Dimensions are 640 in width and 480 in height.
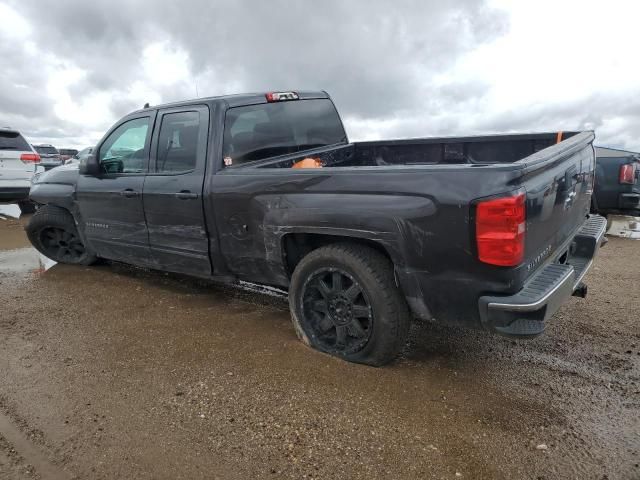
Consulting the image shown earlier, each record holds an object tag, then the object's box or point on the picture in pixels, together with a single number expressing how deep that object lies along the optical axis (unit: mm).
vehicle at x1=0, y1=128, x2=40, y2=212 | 8852
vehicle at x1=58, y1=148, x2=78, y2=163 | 26838
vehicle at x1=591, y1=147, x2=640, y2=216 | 6758
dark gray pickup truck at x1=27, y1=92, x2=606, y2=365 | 2391
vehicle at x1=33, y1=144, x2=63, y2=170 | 19072
